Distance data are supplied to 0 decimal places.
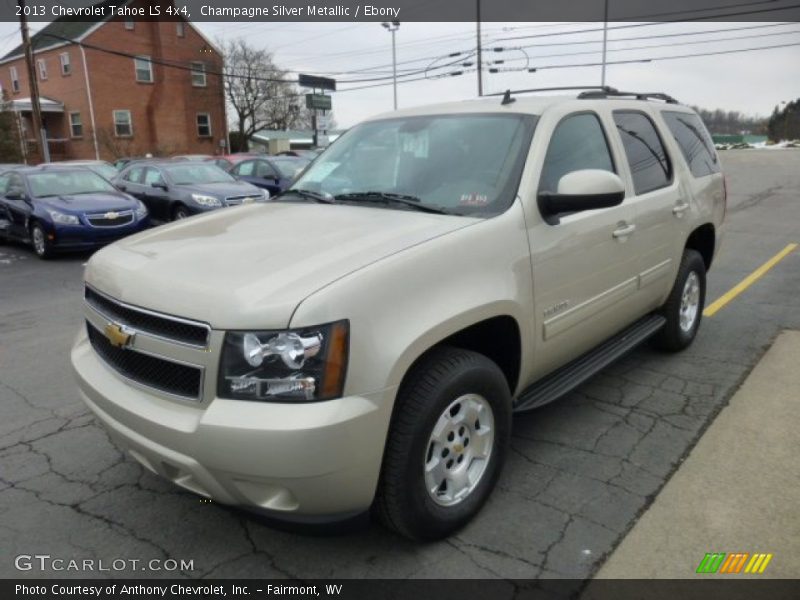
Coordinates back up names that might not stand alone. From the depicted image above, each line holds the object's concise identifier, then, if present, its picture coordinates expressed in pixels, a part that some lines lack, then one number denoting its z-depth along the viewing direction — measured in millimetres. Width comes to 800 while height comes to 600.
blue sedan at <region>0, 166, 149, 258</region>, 10453
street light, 35906
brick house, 35344
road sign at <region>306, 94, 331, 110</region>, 37594
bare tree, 49406
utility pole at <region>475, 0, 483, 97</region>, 31156
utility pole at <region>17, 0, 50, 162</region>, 22891
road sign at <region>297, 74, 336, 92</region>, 39781
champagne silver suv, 2225
